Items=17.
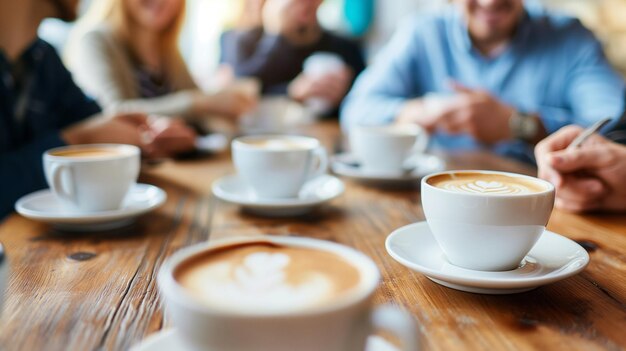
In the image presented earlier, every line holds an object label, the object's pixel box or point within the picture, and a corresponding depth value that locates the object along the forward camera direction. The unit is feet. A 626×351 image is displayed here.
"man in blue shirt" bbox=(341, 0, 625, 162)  4.96
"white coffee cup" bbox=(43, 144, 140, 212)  2.57
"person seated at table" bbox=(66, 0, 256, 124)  6.35
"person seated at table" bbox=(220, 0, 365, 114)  9.91
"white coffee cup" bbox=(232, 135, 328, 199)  2.88
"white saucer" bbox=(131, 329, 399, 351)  1.32
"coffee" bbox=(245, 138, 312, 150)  3.25
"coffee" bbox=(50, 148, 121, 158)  2.84
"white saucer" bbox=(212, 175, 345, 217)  2.80
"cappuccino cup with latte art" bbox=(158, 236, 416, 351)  1.10
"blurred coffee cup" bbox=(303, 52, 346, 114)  7.72
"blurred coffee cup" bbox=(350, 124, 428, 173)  3.62
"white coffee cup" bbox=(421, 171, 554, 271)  1.80
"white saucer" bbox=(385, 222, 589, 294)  1.71
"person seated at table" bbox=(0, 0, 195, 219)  3.30
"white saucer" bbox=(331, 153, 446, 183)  3.48
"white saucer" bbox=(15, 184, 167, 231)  2.48
